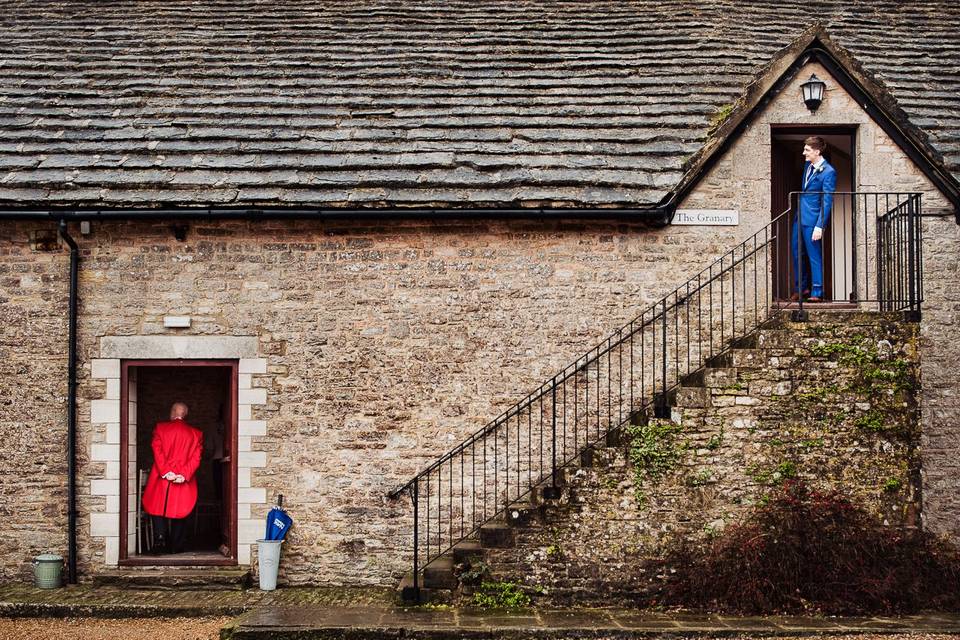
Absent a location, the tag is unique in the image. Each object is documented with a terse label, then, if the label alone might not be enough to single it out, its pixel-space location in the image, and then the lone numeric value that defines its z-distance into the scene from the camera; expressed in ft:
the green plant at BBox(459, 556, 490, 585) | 29.94
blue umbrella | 32.96
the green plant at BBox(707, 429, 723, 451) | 30.58
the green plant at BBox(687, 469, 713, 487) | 30.63
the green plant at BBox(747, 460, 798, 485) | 30.71
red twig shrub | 29.17
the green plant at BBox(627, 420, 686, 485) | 30.27
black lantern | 34.47
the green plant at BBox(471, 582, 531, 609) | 29.78
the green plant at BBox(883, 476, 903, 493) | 30.58
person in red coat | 35.65
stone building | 33.68
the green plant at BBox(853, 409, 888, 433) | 30.68
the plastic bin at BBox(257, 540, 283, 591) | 32.63
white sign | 34.37
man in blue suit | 33.45
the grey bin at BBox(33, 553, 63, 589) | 32.58
